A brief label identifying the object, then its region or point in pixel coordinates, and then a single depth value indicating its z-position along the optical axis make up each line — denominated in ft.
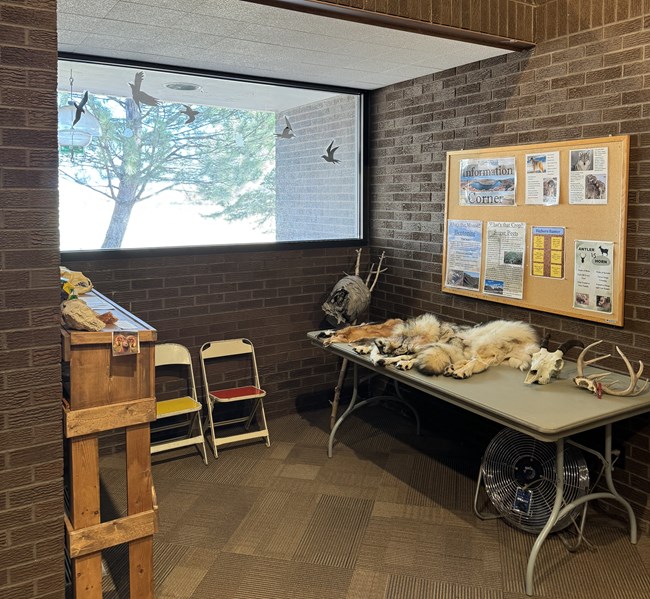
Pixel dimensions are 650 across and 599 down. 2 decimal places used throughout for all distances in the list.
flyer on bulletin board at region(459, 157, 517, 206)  13.34
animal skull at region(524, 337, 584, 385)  10.73
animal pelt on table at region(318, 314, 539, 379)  11.57
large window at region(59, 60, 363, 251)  13.88
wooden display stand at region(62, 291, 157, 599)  7.95
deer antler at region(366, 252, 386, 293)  16.86
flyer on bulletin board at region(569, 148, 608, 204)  11.39
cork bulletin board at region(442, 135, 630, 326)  11.35
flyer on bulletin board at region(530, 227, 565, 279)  12.35
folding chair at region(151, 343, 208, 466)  14.24
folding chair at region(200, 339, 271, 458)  14.82
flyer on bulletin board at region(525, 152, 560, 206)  12.30
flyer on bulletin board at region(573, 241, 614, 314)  11.45
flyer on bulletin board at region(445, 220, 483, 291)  14.35
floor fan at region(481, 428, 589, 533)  11.10
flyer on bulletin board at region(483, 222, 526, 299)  13.28
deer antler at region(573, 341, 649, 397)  10.14
